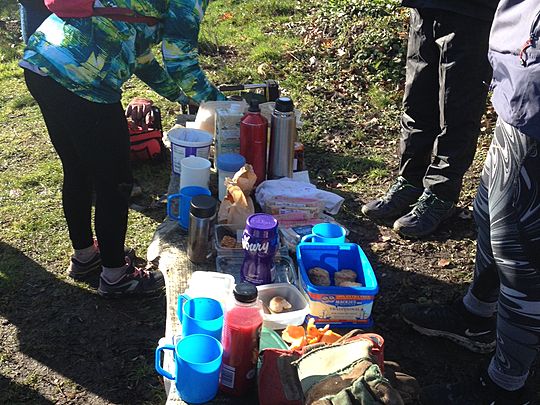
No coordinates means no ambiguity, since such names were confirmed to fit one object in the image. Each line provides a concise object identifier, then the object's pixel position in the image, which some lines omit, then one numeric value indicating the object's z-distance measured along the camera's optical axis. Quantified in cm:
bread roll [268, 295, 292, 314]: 264
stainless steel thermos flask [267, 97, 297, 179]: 344
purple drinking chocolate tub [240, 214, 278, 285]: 264
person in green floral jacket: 273
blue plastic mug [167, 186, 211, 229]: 326
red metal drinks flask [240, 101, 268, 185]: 340
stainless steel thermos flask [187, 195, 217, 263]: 295
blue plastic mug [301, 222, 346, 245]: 301
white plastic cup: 333
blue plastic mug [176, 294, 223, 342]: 222
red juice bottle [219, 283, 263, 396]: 212
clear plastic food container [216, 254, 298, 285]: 292
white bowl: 259
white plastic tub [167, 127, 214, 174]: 356
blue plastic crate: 262
